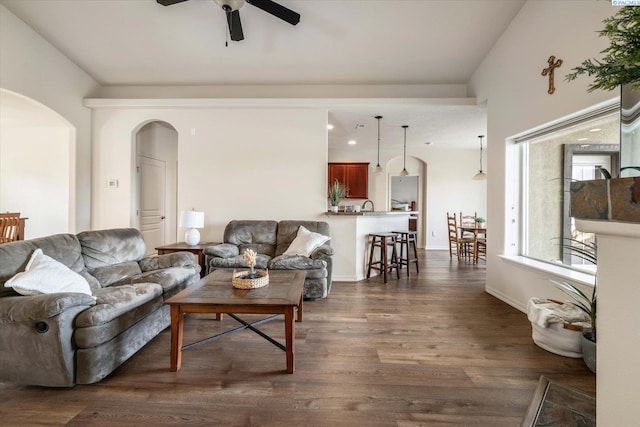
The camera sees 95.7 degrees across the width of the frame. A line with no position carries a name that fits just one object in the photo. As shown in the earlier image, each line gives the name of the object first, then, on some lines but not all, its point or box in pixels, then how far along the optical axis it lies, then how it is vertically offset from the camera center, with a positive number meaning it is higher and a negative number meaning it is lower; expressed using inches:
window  112.3 +17.0
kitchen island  181.8 -21.3
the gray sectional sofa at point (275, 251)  143.5 -22.5
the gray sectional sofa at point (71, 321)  69.3 -29.5
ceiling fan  105.6 +75.3
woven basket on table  91.8 -23.2
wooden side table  158.6 -22.3
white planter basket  88.7 -36.6
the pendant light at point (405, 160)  231.4 +54.7
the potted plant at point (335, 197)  192.7 +8.5
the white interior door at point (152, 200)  216.7 +7.6
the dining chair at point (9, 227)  169.8 -11.2
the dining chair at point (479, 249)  230.2 -32.9
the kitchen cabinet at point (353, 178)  312.2 +34.6
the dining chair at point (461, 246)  243.1 -31.7
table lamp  163.8 -7.8
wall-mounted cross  107.8 +54.0
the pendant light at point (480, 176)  268.5 +32.1
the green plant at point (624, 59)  31.8 +17.8
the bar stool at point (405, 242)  191.5 -21.5
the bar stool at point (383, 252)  177.5 -26.4
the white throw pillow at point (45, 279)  75.2 -19.2
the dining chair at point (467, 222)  278.9 -10.9
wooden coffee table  80.0 -26.2
